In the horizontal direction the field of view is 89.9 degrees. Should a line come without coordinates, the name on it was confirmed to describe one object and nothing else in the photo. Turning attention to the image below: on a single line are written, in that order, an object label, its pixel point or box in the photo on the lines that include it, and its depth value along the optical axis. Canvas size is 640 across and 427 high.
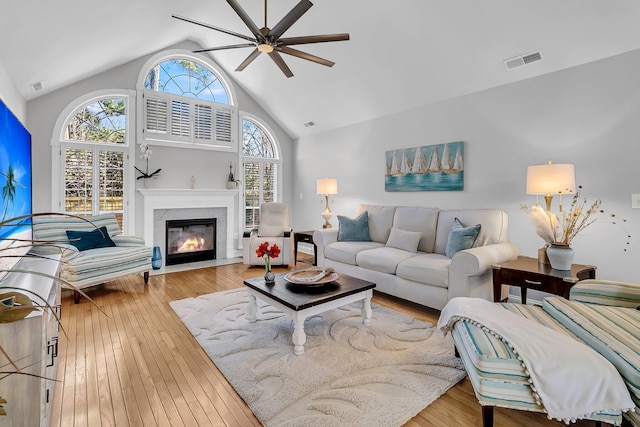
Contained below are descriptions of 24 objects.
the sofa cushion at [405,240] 3.81
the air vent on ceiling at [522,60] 3.08
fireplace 5.34
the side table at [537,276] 2.48
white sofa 2.92
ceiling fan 2.39
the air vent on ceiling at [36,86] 3.80
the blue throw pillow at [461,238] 3.26
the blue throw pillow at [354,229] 4.50
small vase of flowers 2.79
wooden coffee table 2.39
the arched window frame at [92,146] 4.41
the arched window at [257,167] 6.26
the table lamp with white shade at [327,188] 5.34
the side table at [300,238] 5.25
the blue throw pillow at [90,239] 3.84
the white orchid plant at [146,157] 4.98
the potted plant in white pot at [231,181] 5.85
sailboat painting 3.95
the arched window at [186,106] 5.14
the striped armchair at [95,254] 3.45
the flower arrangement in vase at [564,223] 2.64
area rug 1.81
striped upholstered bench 1.50
